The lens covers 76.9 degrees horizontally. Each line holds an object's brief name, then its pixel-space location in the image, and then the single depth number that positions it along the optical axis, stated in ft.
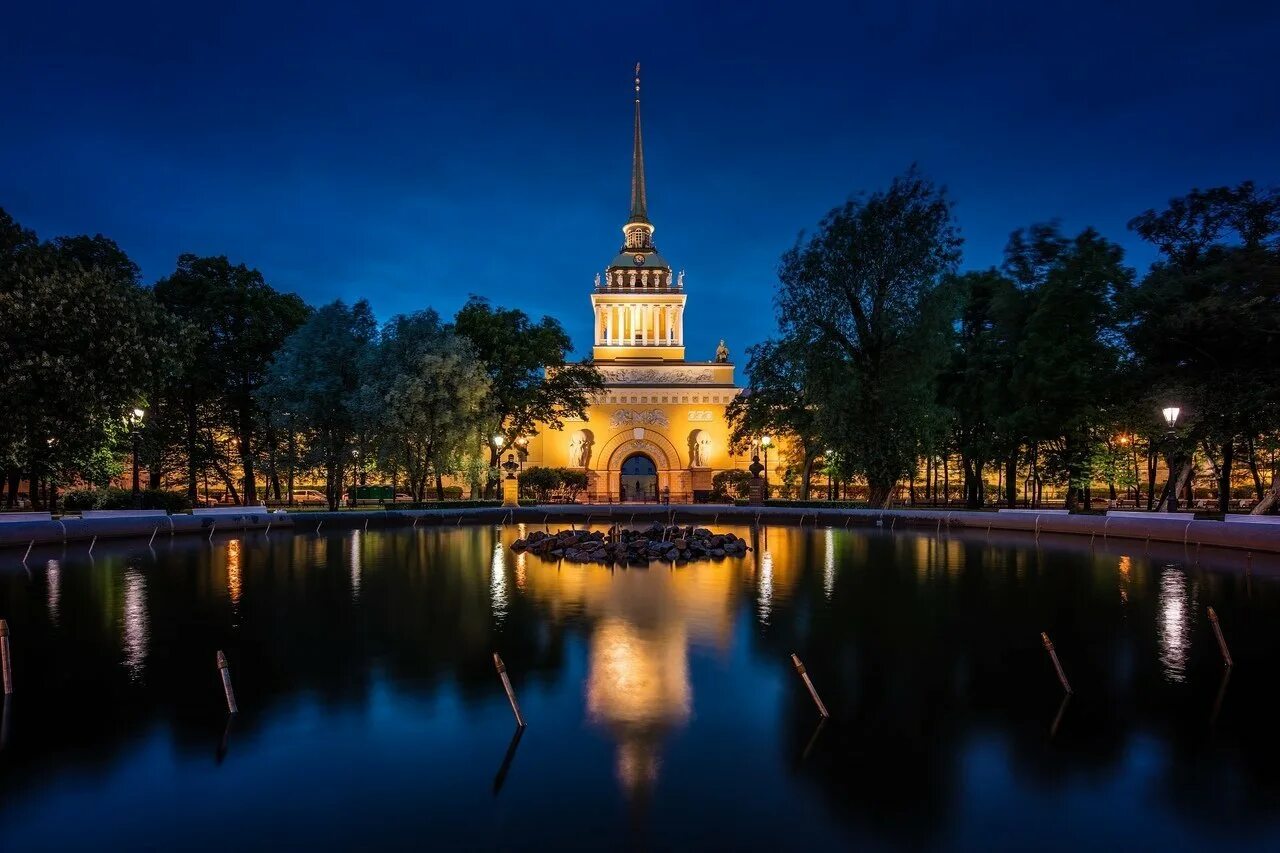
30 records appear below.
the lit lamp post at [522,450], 176.03
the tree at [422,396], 123.54
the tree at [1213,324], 84.99
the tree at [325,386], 126.52
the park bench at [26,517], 84.74
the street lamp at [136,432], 89.70
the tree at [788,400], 116.67
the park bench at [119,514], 91.25
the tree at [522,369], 150.61
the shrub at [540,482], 176.86
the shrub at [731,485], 180.04
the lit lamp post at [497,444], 141.69
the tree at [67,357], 73.26
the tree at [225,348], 136.98
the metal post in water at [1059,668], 29.76
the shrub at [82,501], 104.42
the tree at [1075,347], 108.88
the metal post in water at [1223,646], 32.96
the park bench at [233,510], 105.29
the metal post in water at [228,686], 27.61
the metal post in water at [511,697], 26.13
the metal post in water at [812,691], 26.82
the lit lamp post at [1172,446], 81.82
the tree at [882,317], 111.86
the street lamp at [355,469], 134.15
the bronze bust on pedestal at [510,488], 141.38
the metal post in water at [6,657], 29.32
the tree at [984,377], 120.47
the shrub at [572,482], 183.83
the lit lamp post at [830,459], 130.31
